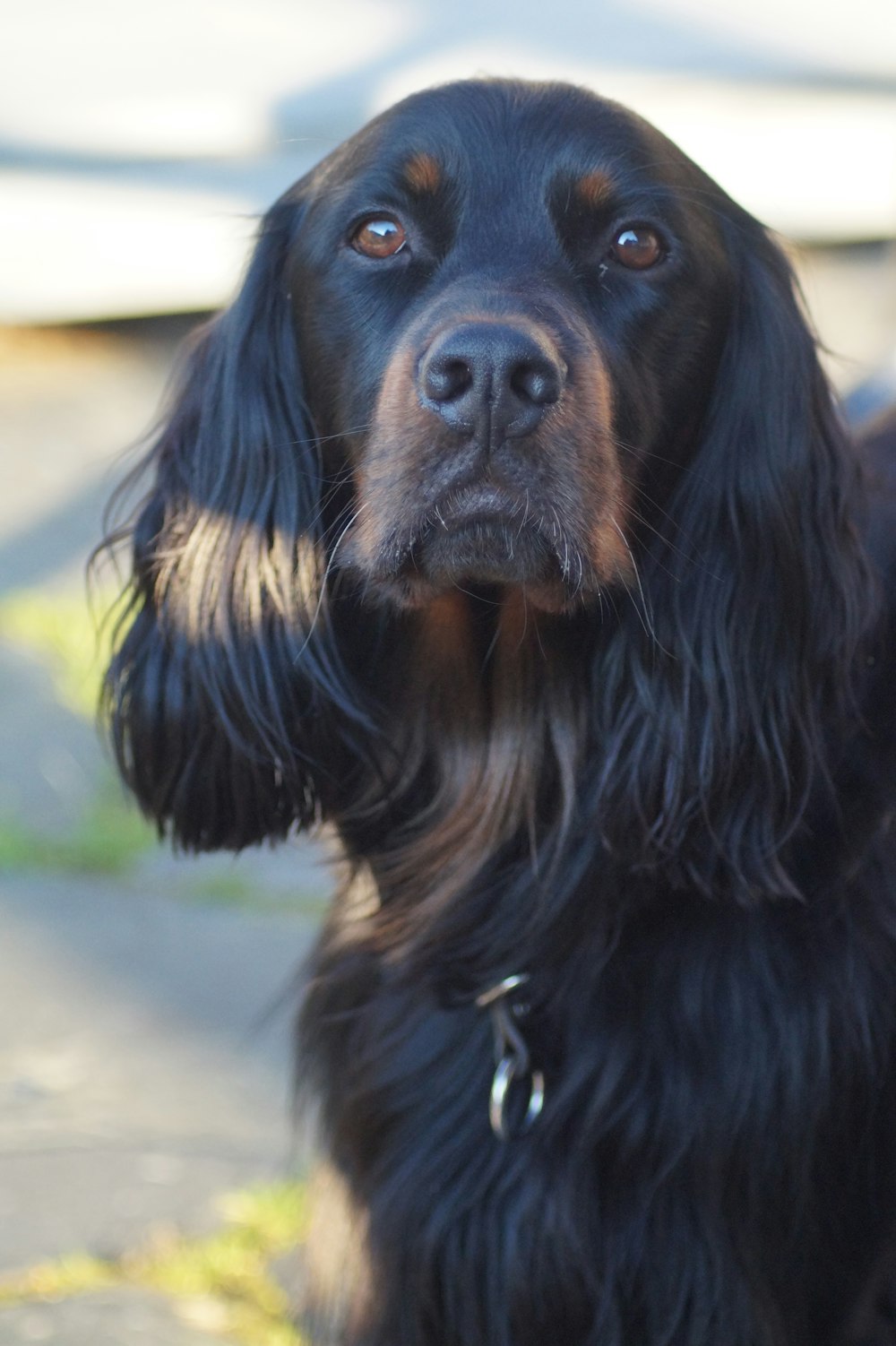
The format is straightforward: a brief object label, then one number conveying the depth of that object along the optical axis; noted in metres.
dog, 1.10
